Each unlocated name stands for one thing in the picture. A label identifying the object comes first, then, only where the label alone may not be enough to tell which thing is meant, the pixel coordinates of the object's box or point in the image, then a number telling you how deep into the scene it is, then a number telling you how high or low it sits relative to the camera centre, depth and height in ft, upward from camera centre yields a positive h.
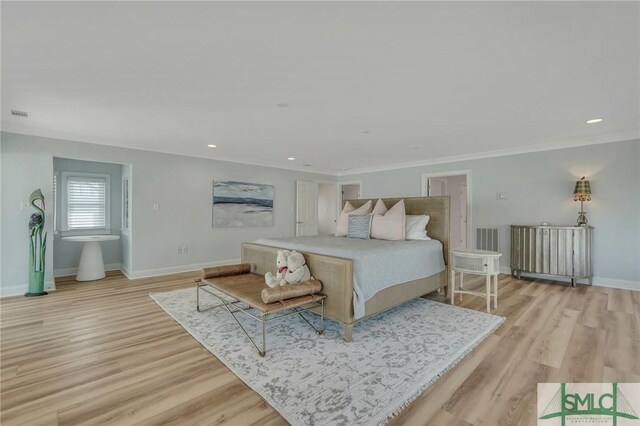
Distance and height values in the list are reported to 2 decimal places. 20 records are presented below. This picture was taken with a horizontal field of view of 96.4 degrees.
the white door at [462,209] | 24.73 +0.47
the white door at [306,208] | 23.57 +0.48
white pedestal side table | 15.14 -2.61
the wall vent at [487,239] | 17.13 -1.43
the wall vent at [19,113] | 10.46 +3.68
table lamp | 13.83 +1.06
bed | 8.22 -1.71
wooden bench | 7.54 -2.38
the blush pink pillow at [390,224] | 12.12 -0.44
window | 16.55 +0.62
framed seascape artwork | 19.04 +0.64
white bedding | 8.47 -1.48
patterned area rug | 5.48 -3.61
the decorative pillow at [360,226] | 12.79 -0.56
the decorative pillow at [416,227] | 12.34 -0.55
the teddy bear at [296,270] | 8.73 -1.75
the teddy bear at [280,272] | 8.73 -1.84
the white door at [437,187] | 20.83 +2.21
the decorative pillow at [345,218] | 13.93 -0.22
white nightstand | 10.60 -1.89
